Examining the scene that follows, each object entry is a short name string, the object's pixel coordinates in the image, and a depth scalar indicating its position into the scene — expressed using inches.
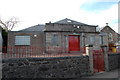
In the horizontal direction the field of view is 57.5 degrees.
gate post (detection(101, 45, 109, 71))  378.9
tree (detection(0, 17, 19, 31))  981.2
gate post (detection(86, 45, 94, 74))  326.2
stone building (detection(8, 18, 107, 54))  498.9
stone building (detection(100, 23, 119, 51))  1067.7
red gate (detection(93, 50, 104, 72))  351.9
